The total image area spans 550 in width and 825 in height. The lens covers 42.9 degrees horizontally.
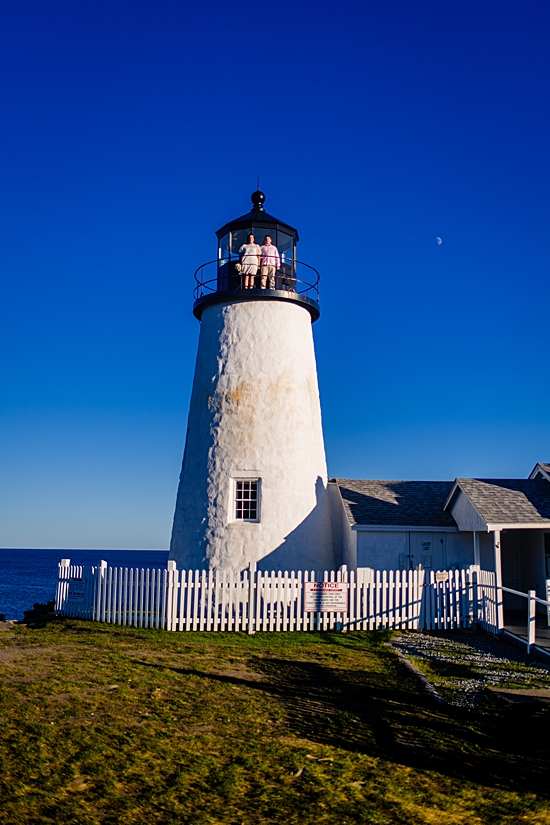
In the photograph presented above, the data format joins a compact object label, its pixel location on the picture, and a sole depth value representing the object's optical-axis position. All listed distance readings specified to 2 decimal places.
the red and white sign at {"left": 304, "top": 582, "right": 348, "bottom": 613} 14.83
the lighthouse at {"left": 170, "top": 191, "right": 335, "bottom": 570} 17.48
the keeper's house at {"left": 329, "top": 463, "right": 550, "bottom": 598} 16.66
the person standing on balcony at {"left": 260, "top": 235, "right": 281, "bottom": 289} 18.81
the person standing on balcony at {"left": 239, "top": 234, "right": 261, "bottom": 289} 18.72
